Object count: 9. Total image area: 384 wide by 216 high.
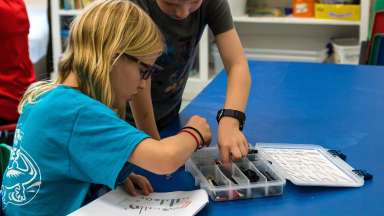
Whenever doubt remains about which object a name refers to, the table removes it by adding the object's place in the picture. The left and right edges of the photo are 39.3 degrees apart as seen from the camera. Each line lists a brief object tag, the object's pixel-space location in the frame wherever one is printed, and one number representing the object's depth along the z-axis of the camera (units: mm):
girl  938
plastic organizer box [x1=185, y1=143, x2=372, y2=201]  1037
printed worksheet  957
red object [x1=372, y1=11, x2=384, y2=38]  2396
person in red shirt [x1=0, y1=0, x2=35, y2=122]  1911
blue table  1012
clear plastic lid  1075
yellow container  3195
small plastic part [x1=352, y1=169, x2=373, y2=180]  1111
